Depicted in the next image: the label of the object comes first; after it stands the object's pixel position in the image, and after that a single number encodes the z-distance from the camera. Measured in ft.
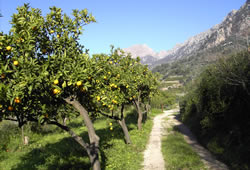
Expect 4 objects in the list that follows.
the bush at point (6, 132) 49.85
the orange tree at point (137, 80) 43.91
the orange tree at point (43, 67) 15.49
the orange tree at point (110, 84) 25.56
